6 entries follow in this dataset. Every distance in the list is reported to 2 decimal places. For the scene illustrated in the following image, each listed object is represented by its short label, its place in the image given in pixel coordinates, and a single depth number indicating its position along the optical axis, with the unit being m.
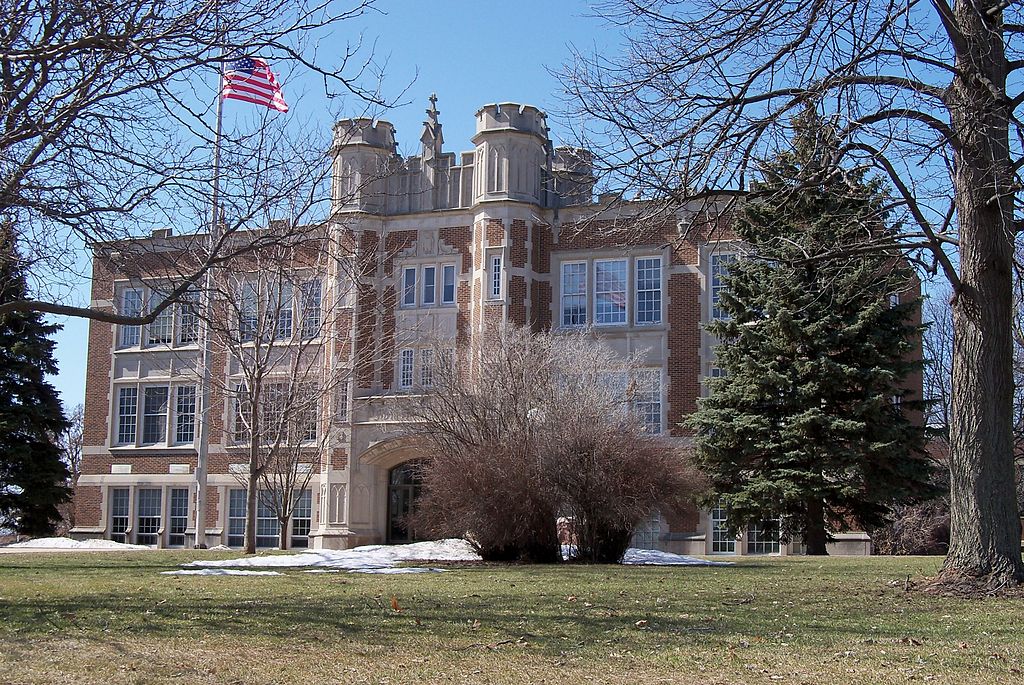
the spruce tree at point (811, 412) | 26.53
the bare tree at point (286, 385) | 22.19
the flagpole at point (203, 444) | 27.28
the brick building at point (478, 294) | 33.16
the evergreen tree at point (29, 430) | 33.22
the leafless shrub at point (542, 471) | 19.06
